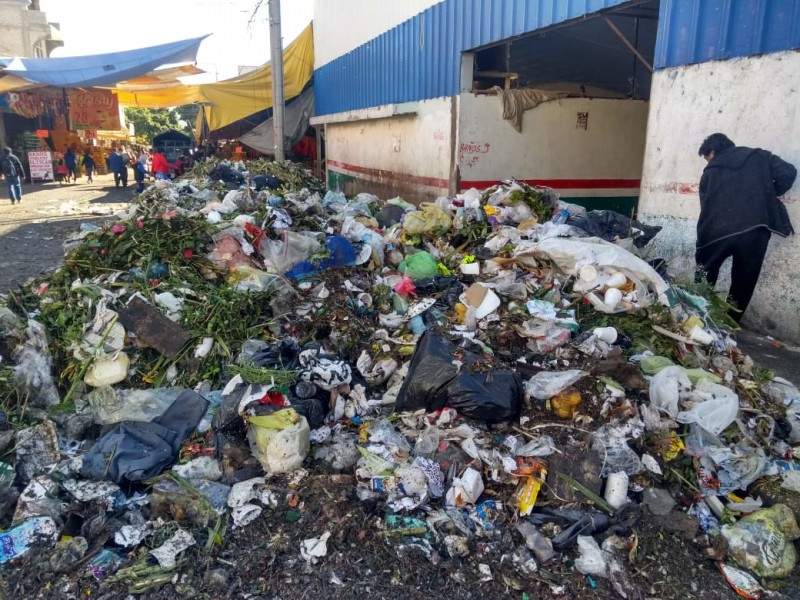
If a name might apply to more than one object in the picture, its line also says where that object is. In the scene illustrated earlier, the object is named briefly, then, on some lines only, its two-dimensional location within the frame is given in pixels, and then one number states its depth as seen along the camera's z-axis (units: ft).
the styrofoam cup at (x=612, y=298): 11.86
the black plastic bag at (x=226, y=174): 31.30
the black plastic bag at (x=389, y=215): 19.24
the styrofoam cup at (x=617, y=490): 8.20
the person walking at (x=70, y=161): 66.90
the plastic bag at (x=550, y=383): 9.53
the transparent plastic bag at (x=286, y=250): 14.67
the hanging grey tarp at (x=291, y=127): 53.88
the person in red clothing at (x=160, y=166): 48.67
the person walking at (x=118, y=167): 60.70
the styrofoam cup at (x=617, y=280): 12.23
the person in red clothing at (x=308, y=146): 59.47
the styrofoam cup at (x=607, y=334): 11.06
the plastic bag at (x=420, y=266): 14.12
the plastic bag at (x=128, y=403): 10.17
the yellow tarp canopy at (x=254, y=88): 52.13
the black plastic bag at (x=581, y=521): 7.67
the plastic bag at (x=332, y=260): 14.57
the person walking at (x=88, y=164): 67.00
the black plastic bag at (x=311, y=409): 9.89
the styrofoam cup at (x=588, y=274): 12.39
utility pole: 38.29
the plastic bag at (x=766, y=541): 7.47
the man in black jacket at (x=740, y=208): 13.21
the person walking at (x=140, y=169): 58.72
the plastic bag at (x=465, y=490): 8.34
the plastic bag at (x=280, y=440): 8.91
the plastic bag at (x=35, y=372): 10.98
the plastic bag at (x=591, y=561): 7.28
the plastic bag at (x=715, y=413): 9.11
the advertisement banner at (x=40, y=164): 64.03
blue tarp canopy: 46.93
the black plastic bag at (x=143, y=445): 8.87
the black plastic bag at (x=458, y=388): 9.29
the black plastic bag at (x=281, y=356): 11.10
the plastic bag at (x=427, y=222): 16.38
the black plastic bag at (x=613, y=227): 15.15
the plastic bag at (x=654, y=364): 10.34
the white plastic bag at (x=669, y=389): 9.48
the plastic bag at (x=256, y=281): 13.50
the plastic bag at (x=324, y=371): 10.53
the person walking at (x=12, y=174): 42.75
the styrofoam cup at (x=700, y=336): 11.33
